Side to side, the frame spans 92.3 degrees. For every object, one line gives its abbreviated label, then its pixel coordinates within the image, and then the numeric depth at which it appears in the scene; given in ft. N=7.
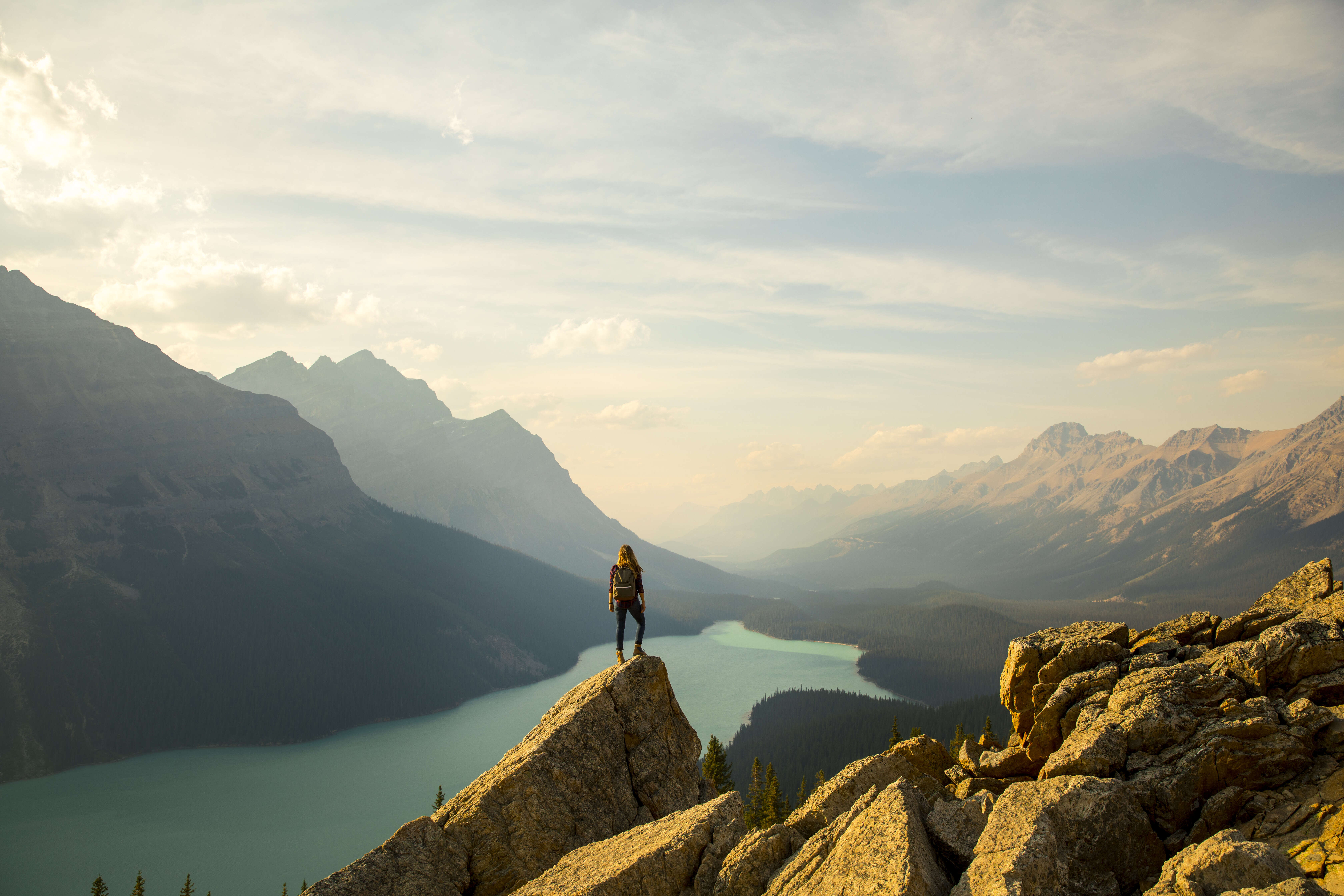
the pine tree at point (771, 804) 176.35
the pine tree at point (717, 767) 197.98
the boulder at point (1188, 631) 58.65
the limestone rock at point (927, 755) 61.82
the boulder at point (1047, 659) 58.39
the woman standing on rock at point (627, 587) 69.51
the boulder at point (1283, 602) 55.31
